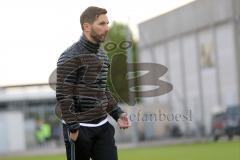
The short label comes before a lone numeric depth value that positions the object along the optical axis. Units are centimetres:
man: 809
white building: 3579
